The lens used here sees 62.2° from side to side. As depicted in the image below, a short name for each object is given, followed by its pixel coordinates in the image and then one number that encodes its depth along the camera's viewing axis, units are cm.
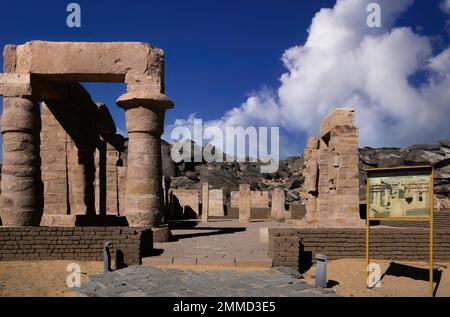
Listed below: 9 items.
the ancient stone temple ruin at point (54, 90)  995
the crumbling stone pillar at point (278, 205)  2278
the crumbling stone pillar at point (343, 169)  1177
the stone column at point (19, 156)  981
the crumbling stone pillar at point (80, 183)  1320
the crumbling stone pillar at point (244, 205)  2311
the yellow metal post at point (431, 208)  593
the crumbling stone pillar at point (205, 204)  2342
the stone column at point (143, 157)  1012
